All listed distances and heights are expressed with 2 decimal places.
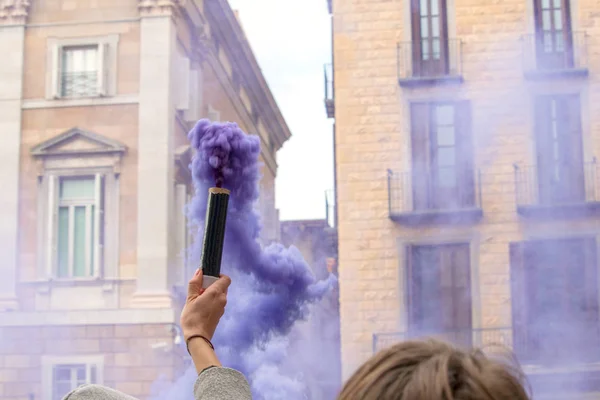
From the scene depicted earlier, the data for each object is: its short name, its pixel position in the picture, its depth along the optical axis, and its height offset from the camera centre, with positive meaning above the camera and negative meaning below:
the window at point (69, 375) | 20.78 -1.56
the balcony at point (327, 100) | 20.91 +3.13
